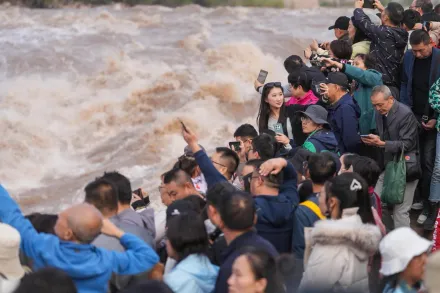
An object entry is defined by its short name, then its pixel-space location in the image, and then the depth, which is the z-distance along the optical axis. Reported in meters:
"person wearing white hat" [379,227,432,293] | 6.79
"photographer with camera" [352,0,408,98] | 13.70
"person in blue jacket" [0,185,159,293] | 6.91
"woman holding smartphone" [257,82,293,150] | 12.18
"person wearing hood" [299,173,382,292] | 7.62
